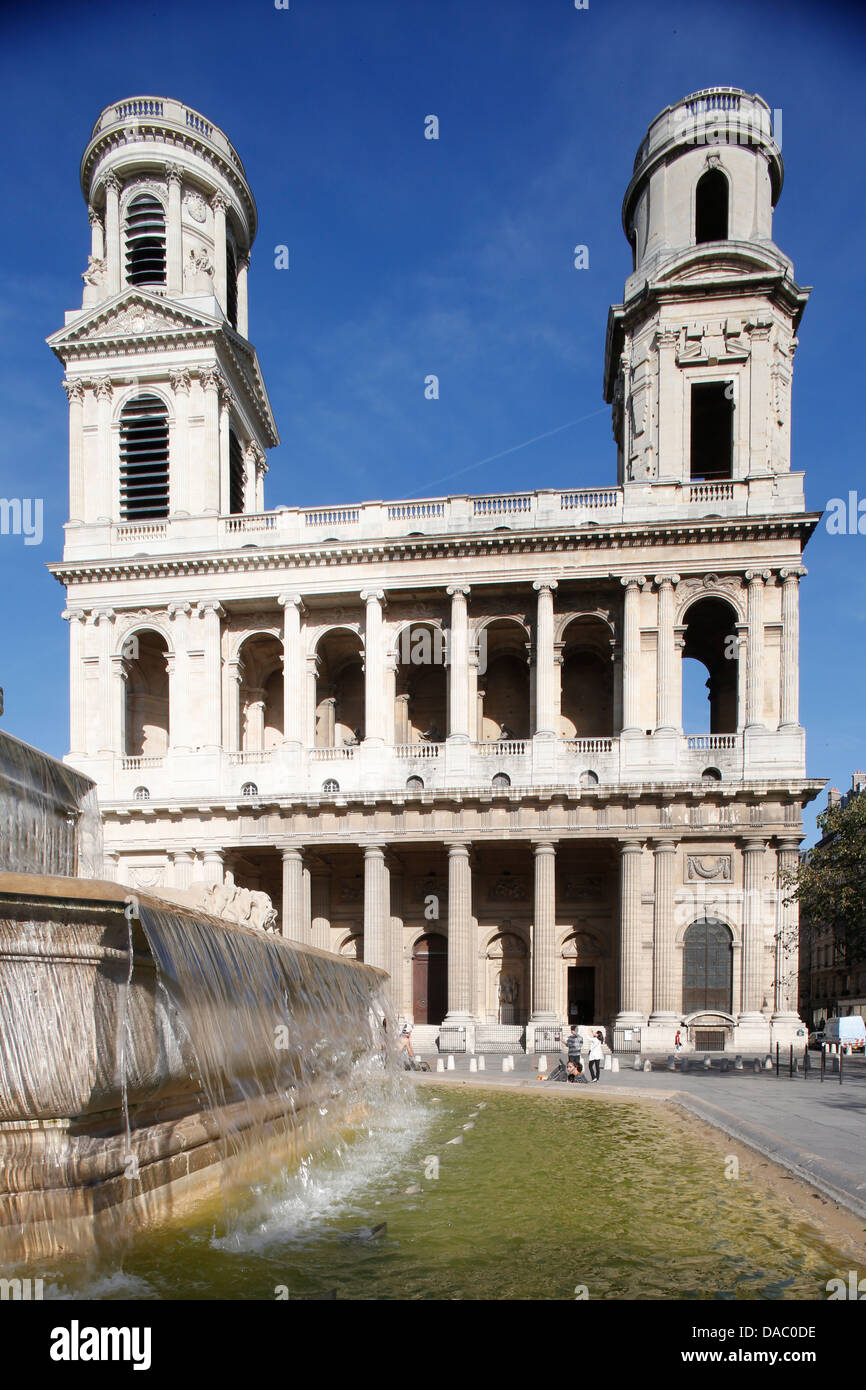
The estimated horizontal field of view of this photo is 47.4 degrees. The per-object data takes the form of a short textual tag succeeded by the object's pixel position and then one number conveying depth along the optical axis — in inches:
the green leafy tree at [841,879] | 1103.6
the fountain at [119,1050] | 240.1
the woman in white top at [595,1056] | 852.6
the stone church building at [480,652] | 1288.1
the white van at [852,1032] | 1241.4
